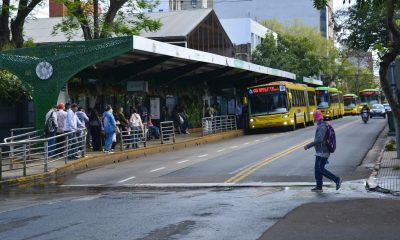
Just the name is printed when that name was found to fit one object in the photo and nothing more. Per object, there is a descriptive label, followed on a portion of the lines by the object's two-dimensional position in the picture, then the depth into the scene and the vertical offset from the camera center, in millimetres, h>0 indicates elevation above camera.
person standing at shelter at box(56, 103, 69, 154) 20391 -319
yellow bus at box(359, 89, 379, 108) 69312 +741
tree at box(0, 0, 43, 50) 30033 +4787
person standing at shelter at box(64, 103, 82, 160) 20359 -630
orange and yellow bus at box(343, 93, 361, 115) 75062 -217
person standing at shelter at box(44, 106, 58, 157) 20328 -445
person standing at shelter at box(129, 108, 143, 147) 25142 -705
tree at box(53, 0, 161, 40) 29219 +4552
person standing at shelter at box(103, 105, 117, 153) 22438 -628
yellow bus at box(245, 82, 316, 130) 37562 -19
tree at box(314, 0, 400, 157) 12634 +1307
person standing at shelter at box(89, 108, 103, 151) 23375 -683
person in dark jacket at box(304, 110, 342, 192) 12922 -1135
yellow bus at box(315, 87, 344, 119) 56656 +272
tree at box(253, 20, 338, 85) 65125 +6263
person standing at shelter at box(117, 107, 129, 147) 25266 -547
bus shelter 22364 +2056
